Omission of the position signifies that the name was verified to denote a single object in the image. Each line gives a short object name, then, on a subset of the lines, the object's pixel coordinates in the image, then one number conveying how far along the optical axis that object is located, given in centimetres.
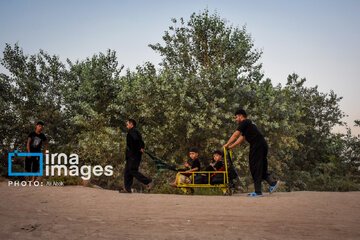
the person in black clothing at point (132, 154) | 923
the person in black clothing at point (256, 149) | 804
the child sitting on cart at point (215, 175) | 894
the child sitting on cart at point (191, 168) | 947
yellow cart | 875
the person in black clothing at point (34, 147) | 1102
